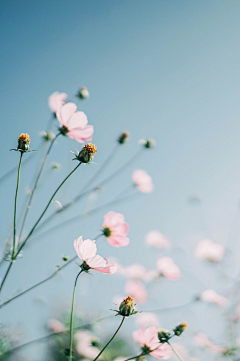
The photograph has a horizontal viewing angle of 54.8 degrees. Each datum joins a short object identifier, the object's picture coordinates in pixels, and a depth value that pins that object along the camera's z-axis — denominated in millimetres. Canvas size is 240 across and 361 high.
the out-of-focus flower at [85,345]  1008
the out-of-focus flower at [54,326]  1251
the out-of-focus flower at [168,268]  1501
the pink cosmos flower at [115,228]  788
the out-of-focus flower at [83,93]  1037
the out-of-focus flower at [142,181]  1399
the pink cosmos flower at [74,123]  655
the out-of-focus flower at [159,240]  2155
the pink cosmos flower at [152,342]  605
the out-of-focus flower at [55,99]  848
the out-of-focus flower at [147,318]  1458
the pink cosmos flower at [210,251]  1735
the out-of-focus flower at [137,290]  1531
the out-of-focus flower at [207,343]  1052
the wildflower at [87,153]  582
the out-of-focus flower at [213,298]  1387
